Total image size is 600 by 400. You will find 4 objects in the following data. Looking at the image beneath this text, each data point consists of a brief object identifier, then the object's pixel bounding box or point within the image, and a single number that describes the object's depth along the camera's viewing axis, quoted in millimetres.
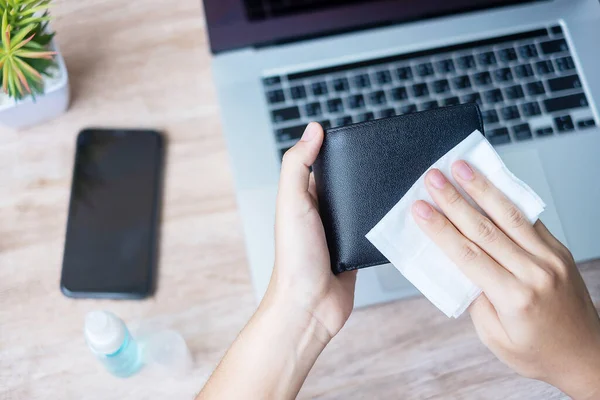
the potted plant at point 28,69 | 551
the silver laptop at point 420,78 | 646
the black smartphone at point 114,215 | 612
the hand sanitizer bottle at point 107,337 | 512
